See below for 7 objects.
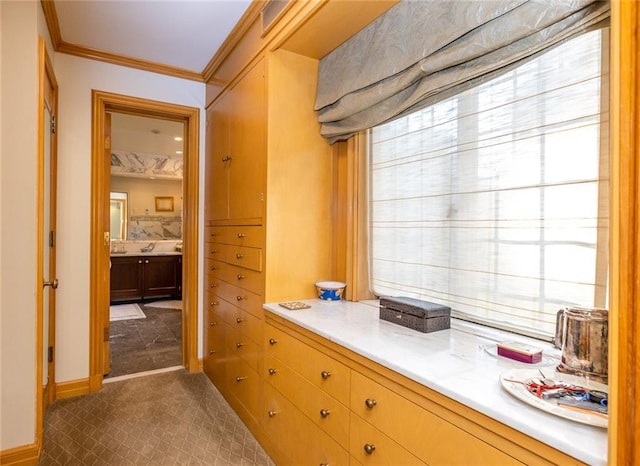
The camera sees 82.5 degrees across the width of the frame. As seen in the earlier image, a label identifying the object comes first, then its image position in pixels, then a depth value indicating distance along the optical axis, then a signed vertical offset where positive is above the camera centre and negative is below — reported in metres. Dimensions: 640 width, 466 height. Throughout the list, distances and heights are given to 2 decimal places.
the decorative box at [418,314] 1.43 -0.34
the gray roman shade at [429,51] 1.11 +0.68
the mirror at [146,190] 6.80 +0.82
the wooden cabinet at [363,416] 0.86 -0.57
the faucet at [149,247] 6.16 -0.28
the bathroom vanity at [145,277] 5.68 -0.75
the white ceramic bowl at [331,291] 2.02 -0.33
